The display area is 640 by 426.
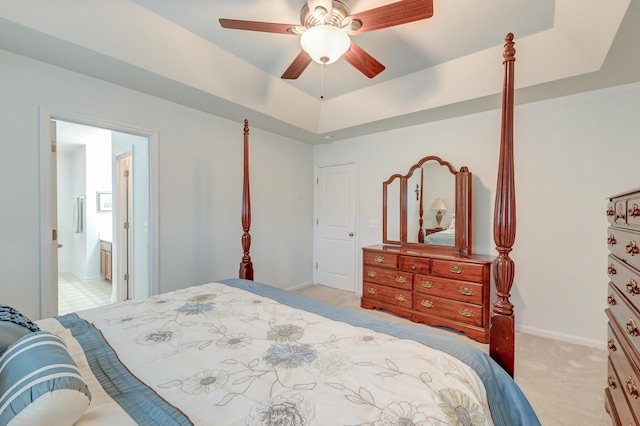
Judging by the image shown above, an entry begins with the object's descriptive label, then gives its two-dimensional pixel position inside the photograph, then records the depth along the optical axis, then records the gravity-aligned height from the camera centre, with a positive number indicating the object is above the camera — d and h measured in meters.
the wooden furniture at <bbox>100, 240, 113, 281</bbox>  4.70 -0.90
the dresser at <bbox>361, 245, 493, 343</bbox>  2.60 -0.83
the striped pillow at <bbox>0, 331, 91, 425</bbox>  0.59 -0.42
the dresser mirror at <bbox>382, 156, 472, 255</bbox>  2.99 +0.04
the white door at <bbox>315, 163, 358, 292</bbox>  4.15 -0.28
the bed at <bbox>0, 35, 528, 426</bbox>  0.70 -0.55
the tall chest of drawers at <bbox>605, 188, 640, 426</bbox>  1.11 -0.46
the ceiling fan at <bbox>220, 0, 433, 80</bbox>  1.50 +1.13
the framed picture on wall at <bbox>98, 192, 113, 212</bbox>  5.12 +0.14
